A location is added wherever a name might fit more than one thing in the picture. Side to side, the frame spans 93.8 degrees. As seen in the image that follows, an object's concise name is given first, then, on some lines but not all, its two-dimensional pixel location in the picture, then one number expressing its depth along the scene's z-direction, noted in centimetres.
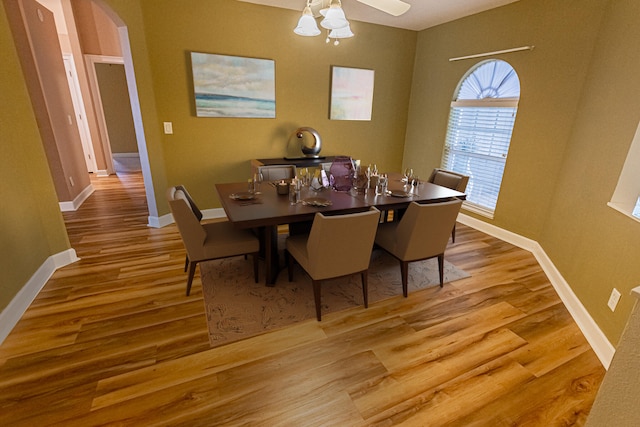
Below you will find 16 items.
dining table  211
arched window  356
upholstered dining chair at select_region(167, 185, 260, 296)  214
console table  388
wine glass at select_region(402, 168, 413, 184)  288
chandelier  205
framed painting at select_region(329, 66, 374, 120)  427
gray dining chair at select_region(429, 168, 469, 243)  327
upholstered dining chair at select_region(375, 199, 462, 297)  222
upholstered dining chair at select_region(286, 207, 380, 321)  192
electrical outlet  188
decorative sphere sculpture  399
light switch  361
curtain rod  318
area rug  211
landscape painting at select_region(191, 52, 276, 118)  357
